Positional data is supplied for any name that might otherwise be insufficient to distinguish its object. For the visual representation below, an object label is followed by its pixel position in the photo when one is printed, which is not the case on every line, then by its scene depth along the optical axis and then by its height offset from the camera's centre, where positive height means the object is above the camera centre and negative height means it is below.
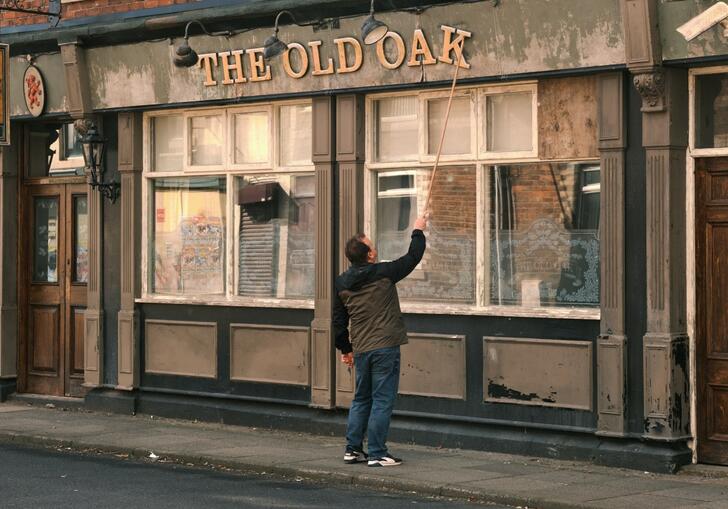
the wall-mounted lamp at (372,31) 13.40 +2.11
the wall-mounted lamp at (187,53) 15.33 +2.18
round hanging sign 17.62 +2.07
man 12.28 -0.50
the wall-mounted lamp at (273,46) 14.49 +2.14
